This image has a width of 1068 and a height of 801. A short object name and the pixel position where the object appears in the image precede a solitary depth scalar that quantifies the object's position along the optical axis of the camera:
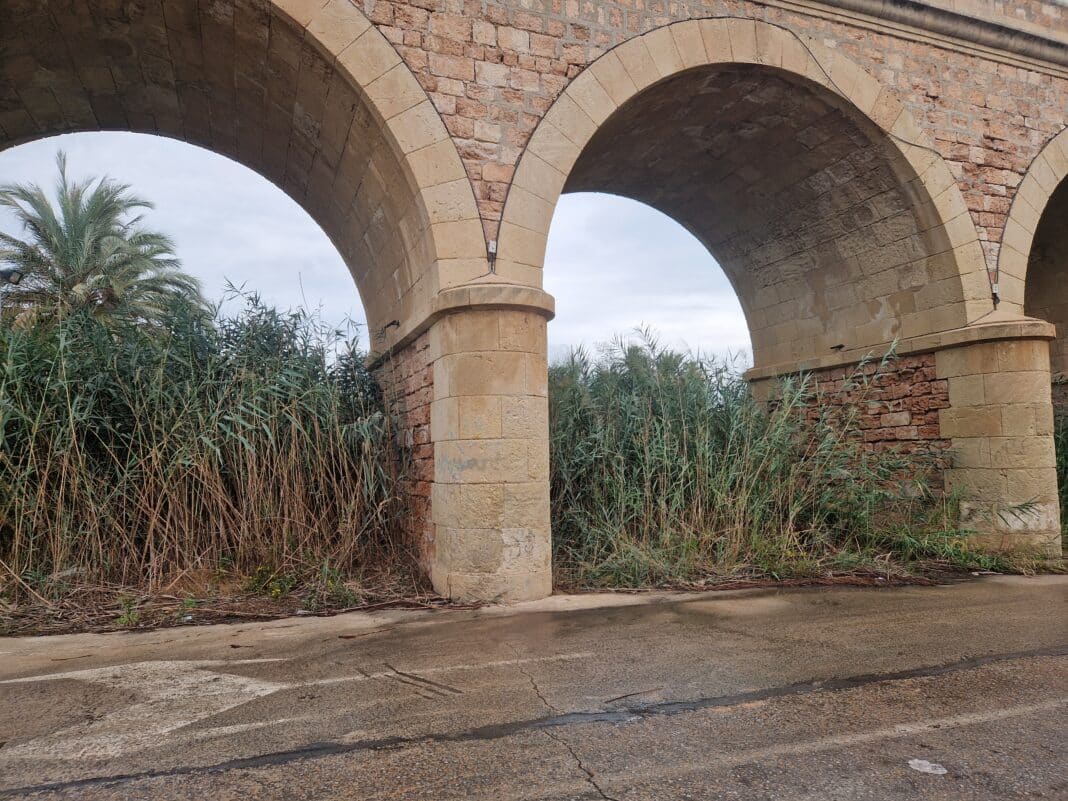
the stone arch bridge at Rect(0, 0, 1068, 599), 4.47
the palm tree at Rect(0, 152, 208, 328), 12.17
